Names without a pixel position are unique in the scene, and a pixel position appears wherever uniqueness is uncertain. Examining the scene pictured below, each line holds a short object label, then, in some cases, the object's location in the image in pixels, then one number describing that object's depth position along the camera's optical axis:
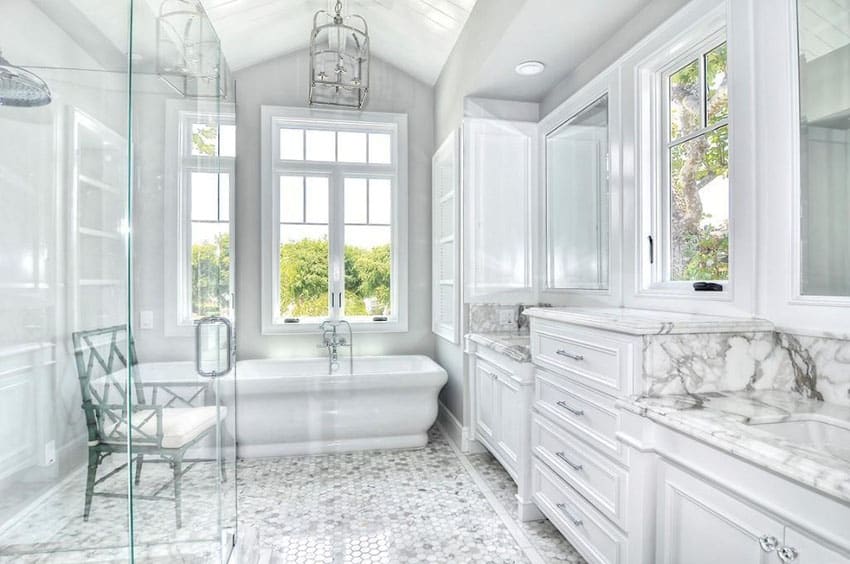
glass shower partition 1.71
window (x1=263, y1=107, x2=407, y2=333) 3.88
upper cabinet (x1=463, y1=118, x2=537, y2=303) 3.10
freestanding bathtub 3.03
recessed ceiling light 2.61
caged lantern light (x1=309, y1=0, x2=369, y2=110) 3.18
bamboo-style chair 1.70
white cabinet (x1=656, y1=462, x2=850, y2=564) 0.94
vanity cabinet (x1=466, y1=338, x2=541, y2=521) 2.25
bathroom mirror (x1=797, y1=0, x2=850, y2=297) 1.31
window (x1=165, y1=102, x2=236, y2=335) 2.03
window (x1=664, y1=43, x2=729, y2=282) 1.77
